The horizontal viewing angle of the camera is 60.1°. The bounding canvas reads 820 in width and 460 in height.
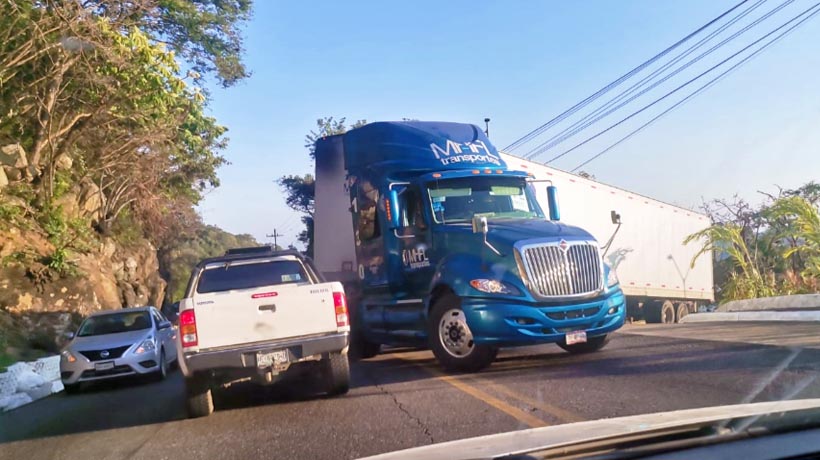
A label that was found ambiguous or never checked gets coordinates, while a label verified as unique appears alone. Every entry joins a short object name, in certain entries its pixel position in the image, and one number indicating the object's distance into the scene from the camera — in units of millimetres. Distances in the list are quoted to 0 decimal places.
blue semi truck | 9125
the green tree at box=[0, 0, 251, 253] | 16219
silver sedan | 12375
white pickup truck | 7574
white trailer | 16938
